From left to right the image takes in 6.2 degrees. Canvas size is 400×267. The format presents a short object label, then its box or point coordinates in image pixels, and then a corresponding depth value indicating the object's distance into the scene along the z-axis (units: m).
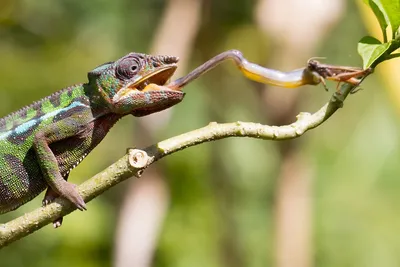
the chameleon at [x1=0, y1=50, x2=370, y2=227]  1.63
